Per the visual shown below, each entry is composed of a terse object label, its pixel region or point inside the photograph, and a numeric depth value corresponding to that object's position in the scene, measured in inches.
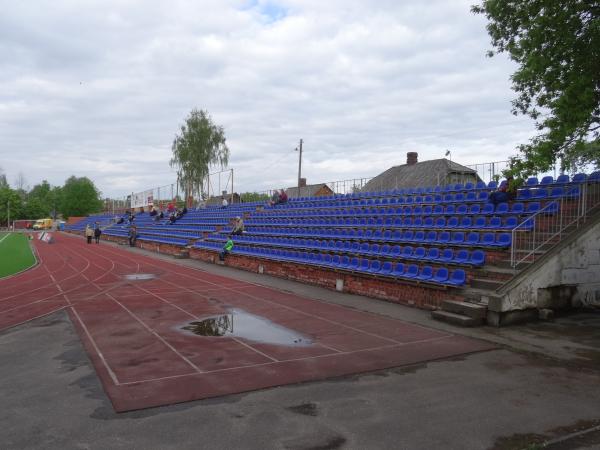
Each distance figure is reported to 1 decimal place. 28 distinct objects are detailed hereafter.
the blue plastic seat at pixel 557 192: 443.2
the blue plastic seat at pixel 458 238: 469.1
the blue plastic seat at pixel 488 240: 428.5
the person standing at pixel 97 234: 1489.9
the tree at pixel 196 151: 2073.1
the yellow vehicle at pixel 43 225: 2925.7
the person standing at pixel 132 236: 1354.6
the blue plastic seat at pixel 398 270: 462.2
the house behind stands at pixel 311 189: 1751.8
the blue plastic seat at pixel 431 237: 504.4
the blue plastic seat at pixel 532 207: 445.2
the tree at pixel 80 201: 3720.5
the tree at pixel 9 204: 3238.2
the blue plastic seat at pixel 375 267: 500.5
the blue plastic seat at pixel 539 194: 465.1
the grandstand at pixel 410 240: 416.2
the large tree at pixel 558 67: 303.7
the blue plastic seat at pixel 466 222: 495.0
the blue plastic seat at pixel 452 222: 513.2
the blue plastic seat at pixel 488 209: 497.2
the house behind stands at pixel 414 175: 1154.7
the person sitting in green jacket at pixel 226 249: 837.2
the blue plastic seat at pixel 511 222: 442.5
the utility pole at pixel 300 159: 1565.0
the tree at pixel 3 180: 4239.7
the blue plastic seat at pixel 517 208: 461.7
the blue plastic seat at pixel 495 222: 460.3
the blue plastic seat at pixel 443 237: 486.9
